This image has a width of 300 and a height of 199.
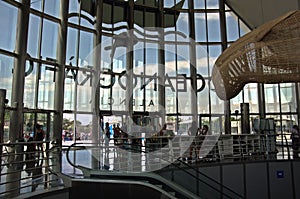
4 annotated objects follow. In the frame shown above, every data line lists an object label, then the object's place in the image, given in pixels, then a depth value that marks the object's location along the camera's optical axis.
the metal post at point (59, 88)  10.39
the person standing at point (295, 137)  9.72
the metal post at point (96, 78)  11.93
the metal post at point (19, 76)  8.62
